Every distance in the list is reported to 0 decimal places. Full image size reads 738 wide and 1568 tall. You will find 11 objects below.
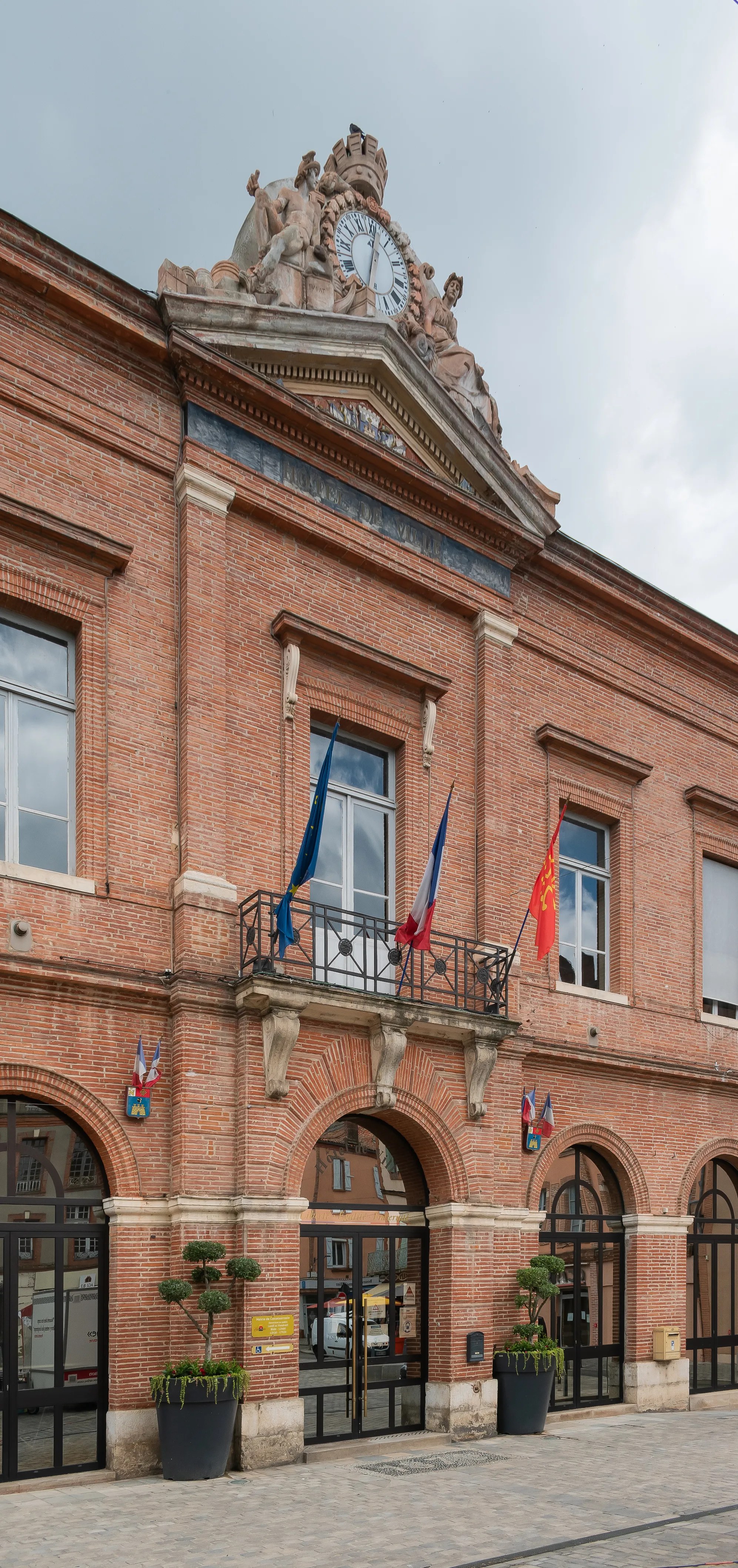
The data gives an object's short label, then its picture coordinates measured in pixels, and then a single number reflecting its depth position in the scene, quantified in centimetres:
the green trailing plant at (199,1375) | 1080
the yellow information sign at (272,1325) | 1163
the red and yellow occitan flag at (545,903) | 1441
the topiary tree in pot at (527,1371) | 1373
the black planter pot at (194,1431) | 1076
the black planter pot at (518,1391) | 1373
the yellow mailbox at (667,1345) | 1622
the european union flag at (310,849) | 1197
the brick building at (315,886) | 1152
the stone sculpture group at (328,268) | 1427
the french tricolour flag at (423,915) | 1282
